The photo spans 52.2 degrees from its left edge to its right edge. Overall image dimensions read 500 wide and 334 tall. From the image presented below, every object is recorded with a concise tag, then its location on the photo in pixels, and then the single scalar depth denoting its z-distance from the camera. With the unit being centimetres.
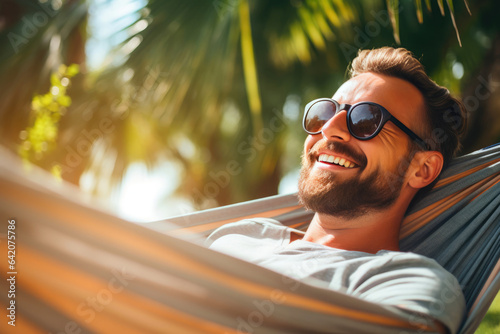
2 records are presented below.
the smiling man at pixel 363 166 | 160
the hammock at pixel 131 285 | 84
